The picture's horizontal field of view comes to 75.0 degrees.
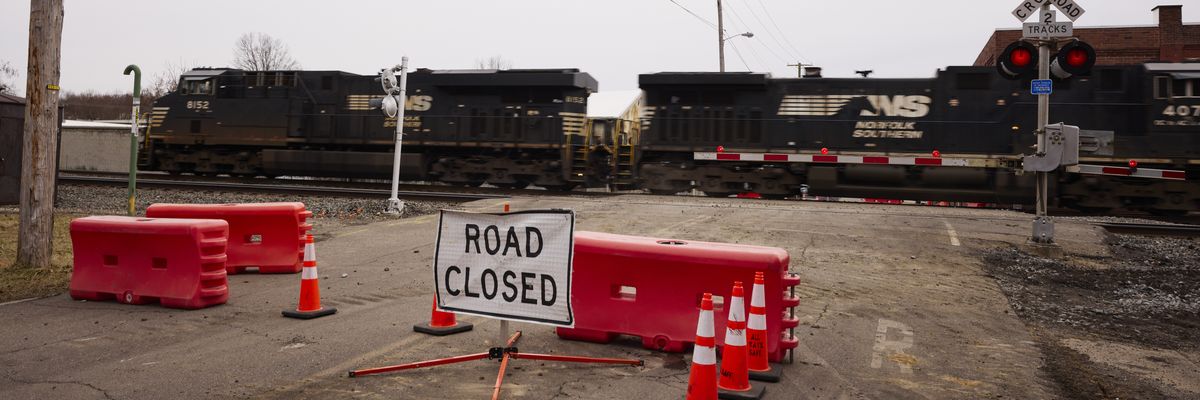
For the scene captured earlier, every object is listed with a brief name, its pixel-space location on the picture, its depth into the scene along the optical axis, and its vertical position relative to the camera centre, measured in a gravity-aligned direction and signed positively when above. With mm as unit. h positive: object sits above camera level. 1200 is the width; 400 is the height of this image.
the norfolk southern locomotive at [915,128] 16281 +2154
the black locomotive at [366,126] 21859 +2219
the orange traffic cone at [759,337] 4770 -770
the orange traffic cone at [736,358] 4391 -832
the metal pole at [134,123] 11041 +980
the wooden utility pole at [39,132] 8898 +631
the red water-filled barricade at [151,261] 6945 -633
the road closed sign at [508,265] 4793 -382
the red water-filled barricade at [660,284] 5320 -522
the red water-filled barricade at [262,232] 8859 -410
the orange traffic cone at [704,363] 4145 -796
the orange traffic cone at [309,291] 6648 -799
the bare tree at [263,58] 67112 +11921
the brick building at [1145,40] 36531 +8996
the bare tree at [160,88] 68812 +9436
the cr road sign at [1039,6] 10953 +3086
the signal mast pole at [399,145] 15532 +1132
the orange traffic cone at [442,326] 6039 -966
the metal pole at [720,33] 31859 +7409
